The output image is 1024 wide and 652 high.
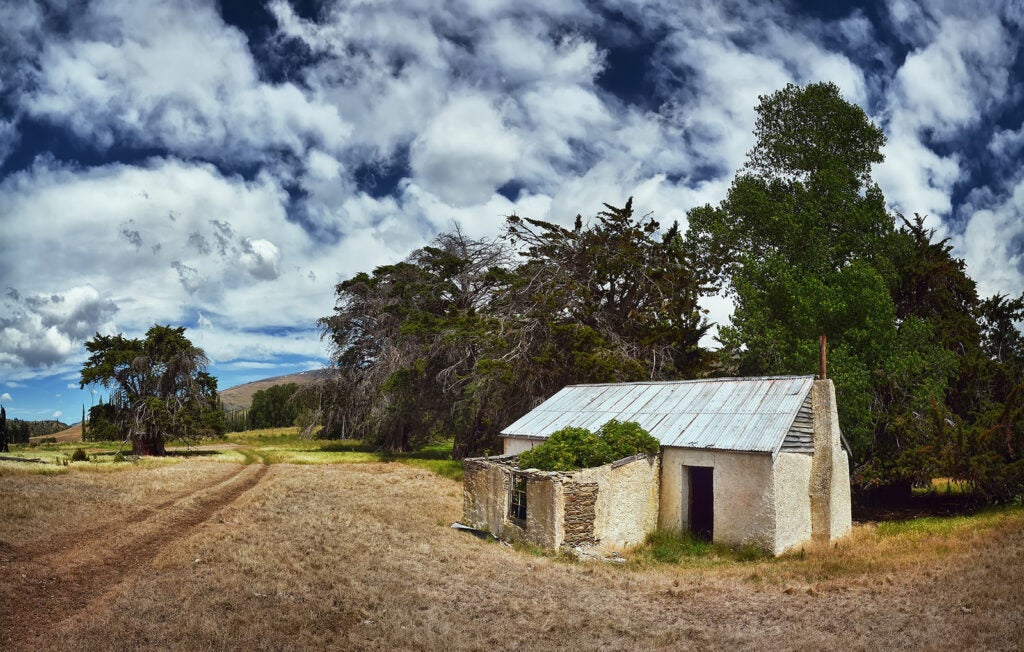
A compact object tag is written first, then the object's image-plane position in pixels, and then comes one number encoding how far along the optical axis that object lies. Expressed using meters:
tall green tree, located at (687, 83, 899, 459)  25.36
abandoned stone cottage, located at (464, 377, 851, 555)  16.39
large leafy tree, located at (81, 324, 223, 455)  40.09
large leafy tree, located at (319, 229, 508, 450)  37.28
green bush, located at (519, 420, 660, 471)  17.48
